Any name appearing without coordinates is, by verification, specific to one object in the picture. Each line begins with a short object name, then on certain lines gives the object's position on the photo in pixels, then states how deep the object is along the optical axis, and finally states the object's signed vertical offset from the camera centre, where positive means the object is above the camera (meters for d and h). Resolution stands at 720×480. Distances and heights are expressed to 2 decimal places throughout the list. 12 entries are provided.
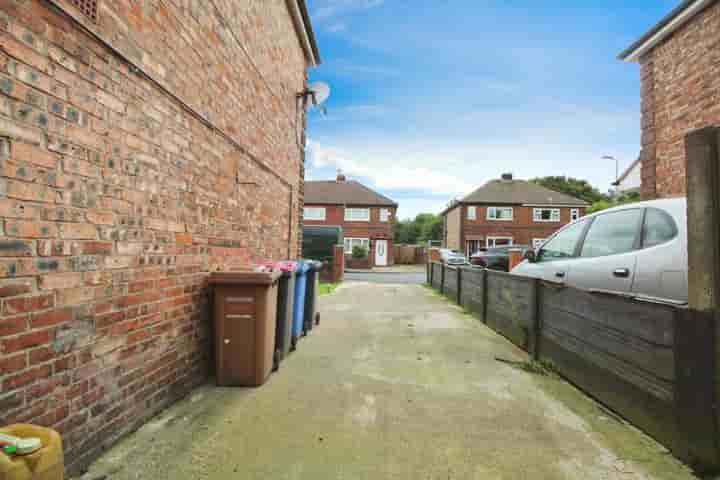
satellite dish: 7.79 +3.52
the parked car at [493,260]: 13.45 -0.30
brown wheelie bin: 3.43 -0.75
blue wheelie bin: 4.96 -0.75
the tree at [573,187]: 58.56 +11.37
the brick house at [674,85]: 6.00 +3.21
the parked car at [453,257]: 24.15 -0.37
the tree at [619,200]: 26.09 +4.99
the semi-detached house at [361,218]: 32.84 +3.09
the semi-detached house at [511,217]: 32.28 +3.30
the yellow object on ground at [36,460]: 1.29 -0.83
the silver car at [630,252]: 3.01 +0.03
